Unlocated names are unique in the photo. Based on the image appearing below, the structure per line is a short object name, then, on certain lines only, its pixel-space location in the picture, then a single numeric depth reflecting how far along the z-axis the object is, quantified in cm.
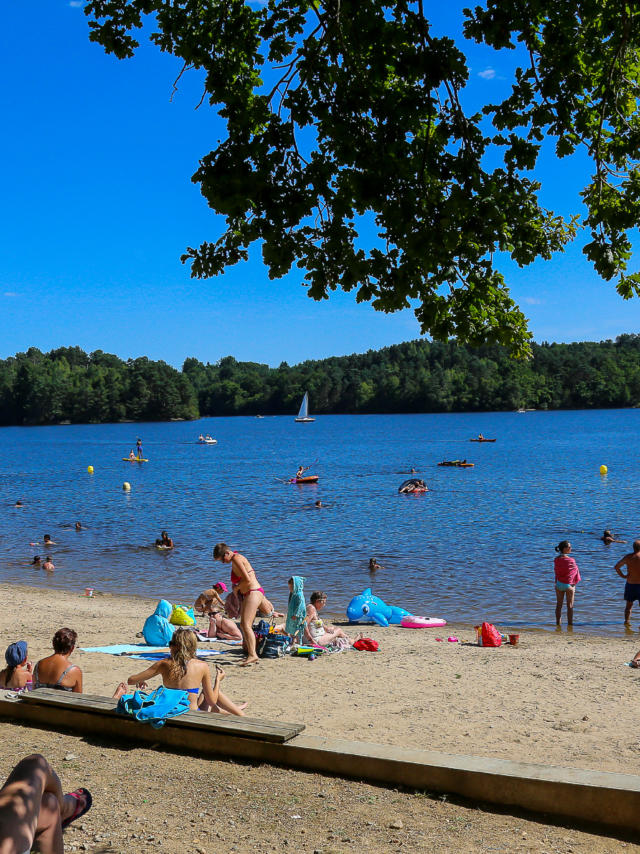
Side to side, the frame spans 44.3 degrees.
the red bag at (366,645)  1358
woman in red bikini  1184
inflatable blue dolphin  1677
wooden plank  649
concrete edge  536
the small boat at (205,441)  11078
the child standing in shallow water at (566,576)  1664
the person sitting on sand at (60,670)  843
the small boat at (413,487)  4772
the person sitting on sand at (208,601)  1633
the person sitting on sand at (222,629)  1377
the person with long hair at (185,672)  798
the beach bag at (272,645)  1239
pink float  1664
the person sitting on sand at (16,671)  895
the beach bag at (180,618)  1532
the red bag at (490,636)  1430
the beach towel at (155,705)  688
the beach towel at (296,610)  1239
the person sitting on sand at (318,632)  1318
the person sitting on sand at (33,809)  392
